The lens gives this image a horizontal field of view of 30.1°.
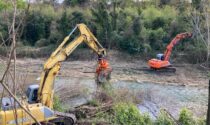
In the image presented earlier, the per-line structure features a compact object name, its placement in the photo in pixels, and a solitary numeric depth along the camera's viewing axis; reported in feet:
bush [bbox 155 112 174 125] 29.86
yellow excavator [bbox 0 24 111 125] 25.38
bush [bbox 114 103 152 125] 30.58
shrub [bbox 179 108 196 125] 30.58
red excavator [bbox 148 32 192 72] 59.21
